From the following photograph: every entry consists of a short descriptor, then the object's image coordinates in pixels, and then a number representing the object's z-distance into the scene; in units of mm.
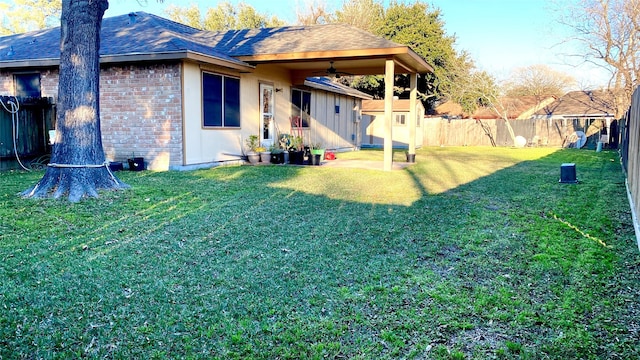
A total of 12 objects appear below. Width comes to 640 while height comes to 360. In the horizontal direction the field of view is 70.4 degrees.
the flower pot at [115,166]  9430
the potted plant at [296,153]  11537
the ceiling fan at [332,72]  12159
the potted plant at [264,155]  11484
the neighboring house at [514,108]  35094
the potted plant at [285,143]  12115
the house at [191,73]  9492
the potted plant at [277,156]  11508
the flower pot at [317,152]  11480
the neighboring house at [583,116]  21297
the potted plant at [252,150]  11383
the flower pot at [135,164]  9453
